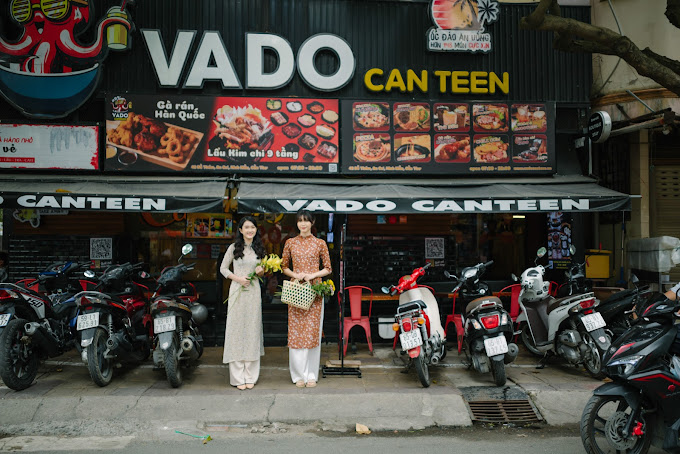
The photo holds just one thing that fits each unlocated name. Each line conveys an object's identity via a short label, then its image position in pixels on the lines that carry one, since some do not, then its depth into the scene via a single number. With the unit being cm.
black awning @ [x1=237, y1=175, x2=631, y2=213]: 720
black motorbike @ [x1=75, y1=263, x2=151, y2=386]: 616
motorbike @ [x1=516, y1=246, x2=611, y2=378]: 664
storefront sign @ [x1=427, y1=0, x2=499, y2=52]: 900
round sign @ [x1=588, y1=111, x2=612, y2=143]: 838
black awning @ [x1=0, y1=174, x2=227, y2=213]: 702
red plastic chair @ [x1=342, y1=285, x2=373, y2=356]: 806
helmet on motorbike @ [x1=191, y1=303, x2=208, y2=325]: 695
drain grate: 569
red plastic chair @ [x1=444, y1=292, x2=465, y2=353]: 794
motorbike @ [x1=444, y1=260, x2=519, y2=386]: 630
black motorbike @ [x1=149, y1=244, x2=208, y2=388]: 625
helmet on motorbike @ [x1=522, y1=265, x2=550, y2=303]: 729
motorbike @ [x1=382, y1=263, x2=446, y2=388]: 619
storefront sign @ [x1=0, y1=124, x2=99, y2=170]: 831
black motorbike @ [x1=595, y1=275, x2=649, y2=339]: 702
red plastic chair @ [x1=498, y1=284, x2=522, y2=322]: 851
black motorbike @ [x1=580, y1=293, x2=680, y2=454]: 408
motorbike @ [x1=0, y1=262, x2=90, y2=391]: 596
